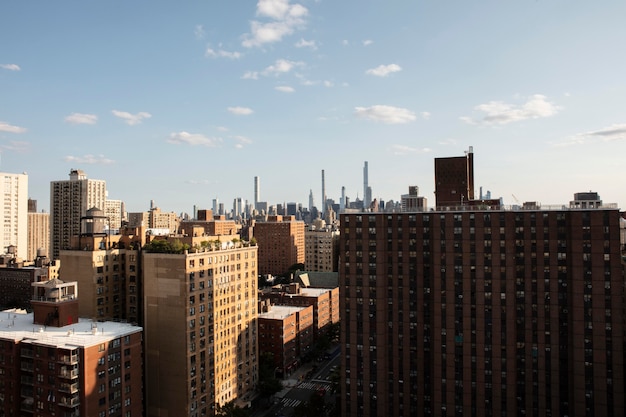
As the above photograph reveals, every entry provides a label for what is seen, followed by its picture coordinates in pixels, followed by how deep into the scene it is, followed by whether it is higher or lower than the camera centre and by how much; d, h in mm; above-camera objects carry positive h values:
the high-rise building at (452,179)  145500 +12480
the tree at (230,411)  103188 -43585
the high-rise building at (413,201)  139650 +5498
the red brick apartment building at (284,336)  150250 -39305
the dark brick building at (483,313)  98688 -21794
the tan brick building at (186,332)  101375 -25592
